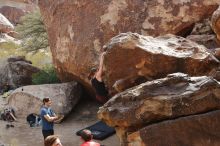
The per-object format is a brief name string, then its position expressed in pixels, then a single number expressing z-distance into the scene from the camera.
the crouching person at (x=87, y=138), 7.10
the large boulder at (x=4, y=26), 35.25
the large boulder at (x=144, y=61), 10.36
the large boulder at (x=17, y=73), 19.48
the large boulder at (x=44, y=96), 15.31
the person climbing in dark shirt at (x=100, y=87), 11.41
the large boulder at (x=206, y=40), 12.85
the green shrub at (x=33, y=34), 23.31
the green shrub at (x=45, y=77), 18.06
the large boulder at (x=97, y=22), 14.50
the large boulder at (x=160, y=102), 7.48
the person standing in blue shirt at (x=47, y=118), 10.70
